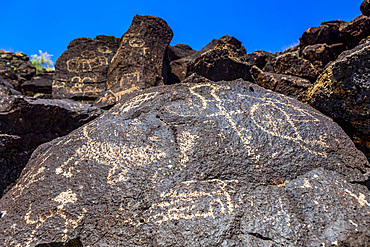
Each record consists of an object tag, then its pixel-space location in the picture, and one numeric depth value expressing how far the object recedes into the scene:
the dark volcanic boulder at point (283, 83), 3.15
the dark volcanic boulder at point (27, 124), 2.93
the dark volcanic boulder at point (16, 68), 6.38
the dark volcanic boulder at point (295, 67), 3.73
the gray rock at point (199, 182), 1.33
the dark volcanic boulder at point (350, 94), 1.98
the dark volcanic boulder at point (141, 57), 4.33
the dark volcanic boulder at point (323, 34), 4.64
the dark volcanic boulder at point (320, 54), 4.18
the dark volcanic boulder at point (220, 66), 3.31
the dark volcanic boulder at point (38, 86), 6.07
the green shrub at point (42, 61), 8.62
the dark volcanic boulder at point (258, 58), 5.41
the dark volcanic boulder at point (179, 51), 6.54
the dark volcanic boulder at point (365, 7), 4.54
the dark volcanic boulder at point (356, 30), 4.14
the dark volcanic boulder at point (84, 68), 4.83
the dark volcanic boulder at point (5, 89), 4.10
